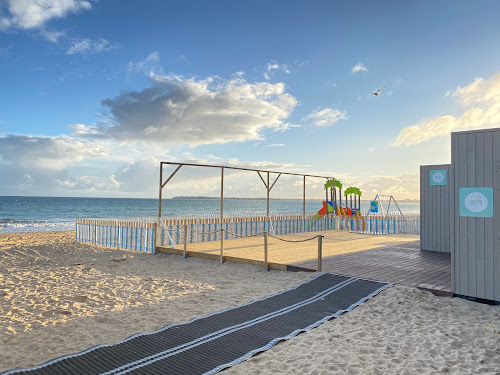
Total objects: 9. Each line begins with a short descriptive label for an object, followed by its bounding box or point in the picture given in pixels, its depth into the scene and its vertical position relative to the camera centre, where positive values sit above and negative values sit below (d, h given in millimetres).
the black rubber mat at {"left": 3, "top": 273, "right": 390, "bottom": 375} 4047 -1989
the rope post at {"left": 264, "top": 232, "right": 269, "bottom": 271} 9352 -1830
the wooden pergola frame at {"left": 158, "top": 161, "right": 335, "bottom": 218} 14345 +1121
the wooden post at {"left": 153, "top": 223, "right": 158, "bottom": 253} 12219 -1525
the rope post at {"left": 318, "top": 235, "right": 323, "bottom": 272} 8562 -1344
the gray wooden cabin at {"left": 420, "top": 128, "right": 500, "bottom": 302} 6422 -295
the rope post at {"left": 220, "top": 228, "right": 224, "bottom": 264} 10366 -1835
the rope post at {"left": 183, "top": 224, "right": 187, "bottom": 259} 11180 -1558
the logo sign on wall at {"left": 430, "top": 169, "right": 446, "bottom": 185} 11781 +694
